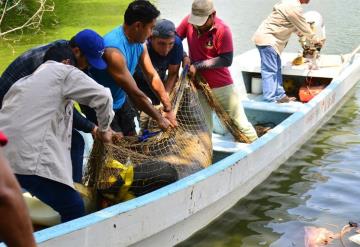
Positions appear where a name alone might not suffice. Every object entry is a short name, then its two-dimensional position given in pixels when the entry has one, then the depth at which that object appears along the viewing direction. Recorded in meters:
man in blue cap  3.85
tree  19.04
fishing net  4.55
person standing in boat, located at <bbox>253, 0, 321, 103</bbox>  7.47
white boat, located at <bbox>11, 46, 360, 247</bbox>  3.91
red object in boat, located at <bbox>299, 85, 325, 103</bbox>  8.31
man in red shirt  5.61
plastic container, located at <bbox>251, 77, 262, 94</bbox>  8.68
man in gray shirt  3.50
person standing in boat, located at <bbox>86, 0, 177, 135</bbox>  4.52
